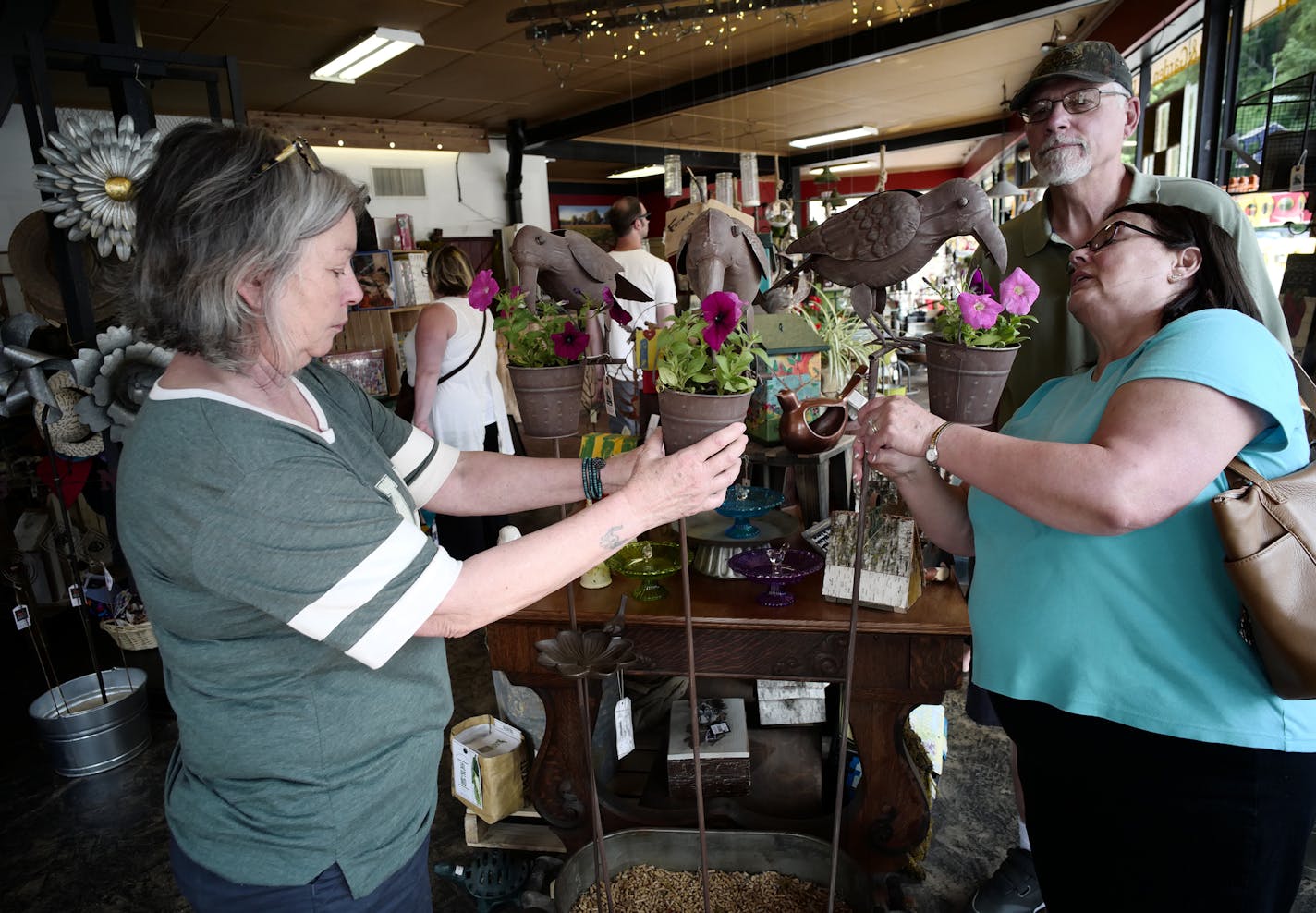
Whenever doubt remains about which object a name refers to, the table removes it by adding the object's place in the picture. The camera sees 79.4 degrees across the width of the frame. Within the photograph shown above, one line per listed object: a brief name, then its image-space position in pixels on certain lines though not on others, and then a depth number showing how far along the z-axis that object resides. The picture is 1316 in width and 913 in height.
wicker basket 3.33
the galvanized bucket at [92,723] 2.86
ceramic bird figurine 1.38
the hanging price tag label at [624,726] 1.59
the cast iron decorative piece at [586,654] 1.40
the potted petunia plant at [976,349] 1.19
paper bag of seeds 2.17
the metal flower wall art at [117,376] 2.58
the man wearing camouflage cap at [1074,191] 1.62
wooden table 1.77
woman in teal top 1.02
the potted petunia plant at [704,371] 1.13
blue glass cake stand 2.00
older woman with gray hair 0.95
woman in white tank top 3.21
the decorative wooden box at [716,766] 2.09
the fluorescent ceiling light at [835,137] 10.88
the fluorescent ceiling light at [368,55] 4.91
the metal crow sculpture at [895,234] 1.30
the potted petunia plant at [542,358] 1.41
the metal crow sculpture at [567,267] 1.55
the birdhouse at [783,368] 2.14
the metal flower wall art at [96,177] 2.44
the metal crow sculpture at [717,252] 1.52
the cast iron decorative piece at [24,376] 2.77
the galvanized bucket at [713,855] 1.94
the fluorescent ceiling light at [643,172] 13.43
